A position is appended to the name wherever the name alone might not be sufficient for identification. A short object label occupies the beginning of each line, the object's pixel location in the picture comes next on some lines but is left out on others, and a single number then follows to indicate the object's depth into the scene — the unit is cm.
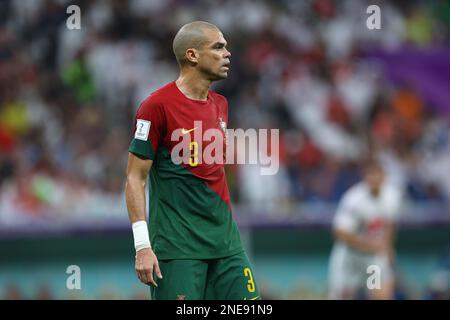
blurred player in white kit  2353
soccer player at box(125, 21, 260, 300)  1290
